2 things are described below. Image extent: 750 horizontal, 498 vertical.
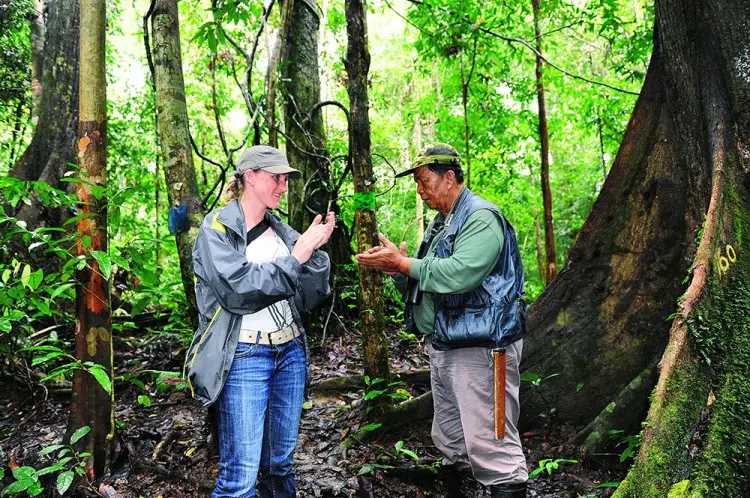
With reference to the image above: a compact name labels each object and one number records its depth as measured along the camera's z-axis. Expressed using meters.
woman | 2.55
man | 2.97
